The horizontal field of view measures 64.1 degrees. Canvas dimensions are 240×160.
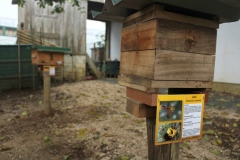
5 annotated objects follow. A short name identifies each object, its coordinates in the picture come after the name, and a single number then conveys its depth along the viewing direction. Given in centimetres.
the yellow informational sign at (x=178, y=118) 115
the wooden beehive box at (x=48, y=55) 399
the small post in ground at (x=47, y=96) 409
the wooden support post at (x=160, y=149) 138
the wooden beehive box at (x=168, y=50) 112
